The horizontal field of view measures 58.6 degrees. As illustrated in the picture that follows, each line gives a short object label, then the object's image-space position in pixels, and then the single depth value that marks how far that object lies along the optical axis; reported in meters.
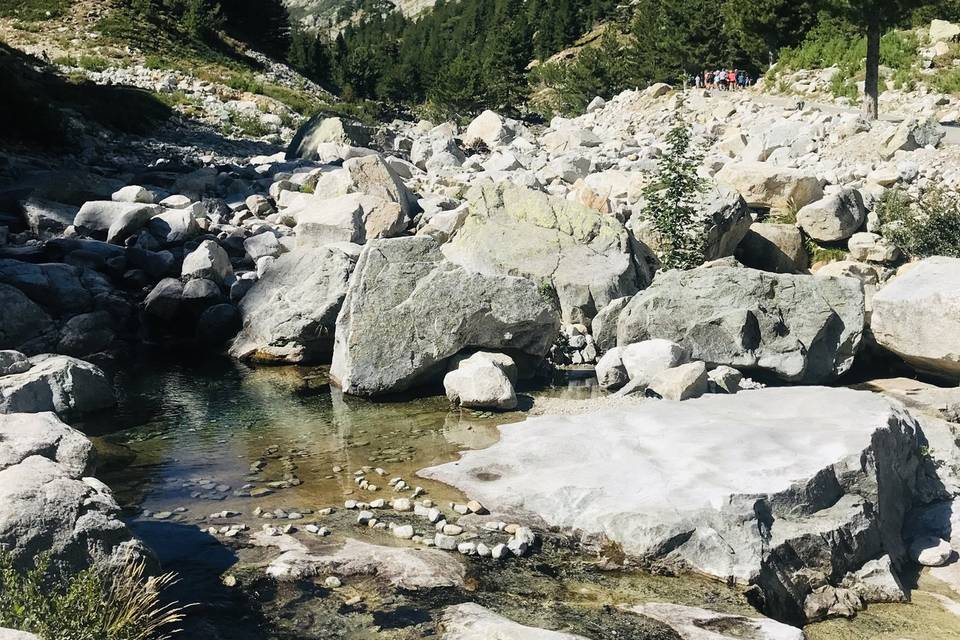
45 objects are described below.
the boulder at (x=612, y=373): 13.59
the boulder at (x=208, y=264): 17.81
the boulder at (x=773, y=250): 19.55
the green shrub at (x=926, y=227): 18.64
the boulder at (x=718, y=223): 18.20
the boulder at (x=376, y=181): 21.95
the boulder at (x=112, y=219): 20.09
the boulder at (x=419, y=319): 13.41
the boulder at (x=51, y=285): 16.11
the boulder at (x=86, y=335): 15.27
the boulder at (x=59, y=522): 6.18
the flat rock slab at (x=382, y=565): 7.25
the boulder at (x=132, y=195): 22.03
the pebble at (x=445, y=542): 7.99
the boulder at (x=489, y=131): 41.28
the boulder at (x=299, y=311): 15.12
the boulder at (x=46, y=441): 8.03
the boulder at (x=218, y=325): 16.61
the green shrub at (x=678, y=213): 17.50
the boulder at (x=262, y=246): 19.75
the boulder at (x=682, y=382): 11.63
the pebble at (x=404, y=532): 8.23
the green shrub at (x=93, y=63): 48.75
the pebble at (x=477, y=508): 8.73
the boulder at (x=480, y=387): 12.62
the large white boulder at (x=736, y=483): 7.68
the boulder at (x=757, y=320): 13.59
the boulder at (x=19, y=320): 14.83
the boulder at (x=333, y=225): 19.48
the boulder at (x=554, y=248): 16.22
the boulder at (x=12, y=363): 11.66
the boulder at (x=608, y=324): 15.11
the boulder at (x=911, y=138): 24.97
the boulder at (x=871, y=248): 19.23
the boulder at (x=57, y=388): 10.97
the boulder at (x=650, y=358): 12.96
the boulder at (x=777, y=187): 21.09
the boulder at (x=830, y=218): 19.89
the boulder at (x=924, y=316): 12.65
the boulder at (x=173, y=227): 20.28
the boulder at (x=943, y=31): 38.66
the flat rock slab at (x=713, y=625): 6.52
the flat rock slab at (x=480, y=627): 6.07
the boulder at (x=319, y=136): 32.47
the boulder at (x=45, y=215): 20.69
